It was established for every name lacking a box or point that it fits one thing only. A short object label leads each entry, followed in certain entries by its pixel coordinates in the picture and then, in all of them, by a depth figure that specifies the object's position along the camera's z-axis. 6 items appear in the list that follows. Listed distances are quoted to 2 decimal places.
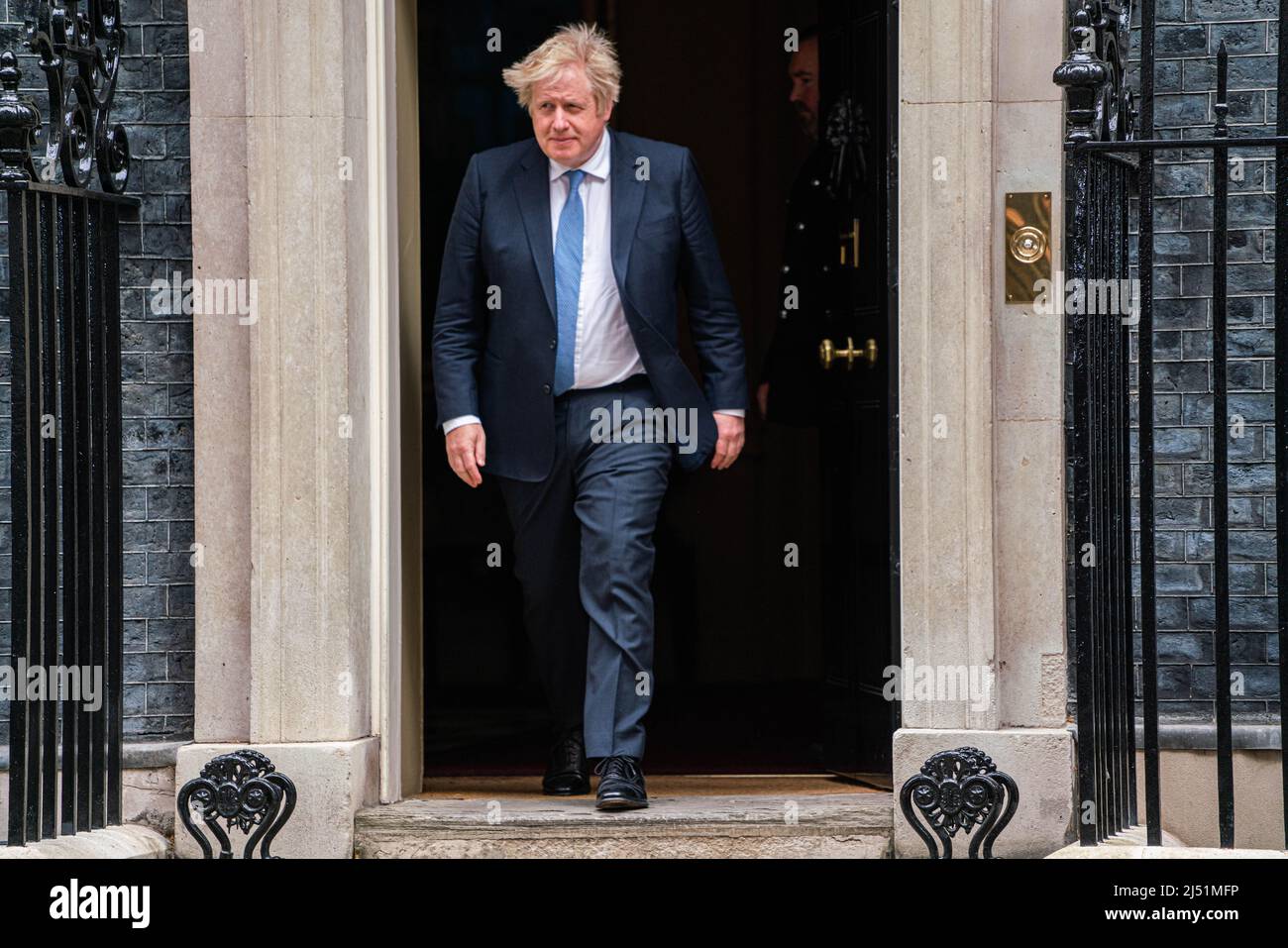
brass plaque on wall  5.86
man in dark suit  6.07
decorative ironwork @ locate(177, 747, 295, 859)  5.81
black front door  6.23
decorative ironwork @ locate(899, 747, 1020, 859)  5.74
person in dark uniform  6.76
